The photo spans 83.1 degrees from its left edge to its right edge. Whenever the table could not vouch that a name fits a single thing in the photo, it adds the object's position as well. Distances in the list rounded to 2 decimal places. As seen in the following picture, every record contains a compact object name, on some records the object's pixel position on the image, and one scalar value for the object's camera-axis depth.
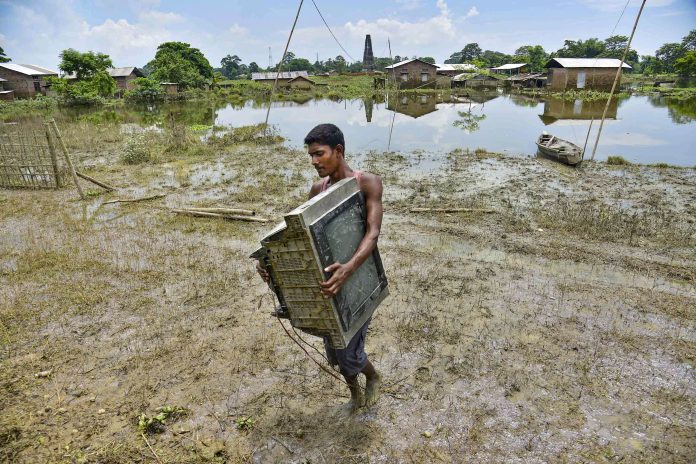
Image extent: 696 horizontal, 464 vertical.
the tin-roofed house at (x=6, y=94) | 34.10
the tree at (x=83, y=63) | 36.72
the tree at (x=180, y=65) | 42.69
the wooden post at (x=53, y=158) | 8.74
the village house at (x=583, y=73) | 37.22
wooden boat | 11.35
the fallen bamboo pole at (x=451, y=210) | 7.54
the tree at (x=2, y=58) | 39.94
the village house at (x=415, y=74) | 46.66
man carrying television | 1.96
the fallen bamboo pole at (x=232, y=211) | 7.44
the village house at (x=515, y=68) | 53.12
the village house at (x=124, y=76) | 48.82
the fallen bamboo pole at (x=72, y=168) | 8.39
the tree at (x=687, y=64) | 41.00
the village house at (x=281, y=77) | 51.06
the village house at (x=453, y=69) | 50.81
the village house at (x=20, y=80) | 37.69
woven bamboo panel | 9.15
